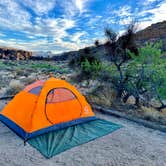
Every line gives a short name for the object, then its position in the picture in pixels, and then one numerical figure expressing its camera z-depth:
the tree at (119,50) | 6.01
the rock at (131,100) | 6.57
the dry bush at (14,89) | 7.65
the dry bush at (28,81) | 10.01
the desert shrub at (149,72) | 5.24
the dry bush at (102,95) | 6.27
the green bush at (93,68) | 6.65
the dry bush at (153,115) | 4.77
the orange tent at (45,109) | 3.81
